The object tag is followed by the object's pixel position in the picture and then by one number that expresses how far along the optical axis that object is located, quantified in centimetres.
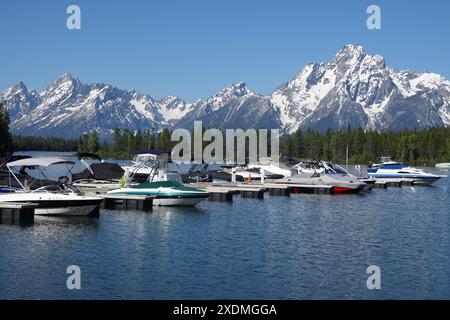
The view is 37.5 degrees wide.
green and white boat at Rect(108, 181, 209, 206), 5947
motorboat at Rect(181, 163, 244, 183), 8841
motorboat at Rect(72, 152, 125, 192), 7806
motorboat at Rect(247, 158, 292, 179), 11019
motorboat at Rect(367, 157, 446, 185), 11081
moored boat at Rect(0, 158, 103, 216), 4978
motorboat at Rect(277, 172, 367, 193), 8438
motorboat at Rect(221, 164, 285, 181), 10209
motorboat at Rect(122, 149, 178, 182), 6550
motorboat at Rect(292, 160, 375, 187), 8919
